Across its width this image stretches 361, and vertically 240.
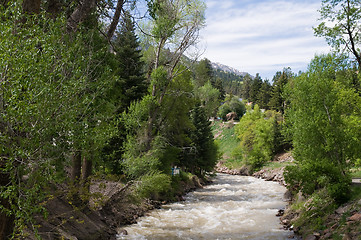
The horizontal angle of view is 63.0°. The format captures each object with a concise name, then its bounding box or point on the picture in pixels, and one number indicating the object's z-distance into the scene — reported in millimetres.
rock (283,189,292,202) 20728
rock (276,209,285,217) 15736
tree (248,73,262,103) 89725
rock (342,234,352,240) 8992
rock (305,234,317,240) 10484
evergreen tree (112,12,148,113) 21469
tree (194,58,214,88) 76756
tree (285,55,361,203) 13312
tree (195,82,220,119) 68688
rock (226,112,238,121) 78750
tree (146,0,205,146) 18484
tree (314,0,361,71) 13136
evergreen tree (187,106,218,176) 30578
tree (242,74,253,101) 118562
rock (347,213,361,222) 9858
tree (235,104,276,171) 44094
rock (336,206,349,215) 11386
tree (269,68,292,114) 64562
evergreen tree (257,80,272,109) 79712
